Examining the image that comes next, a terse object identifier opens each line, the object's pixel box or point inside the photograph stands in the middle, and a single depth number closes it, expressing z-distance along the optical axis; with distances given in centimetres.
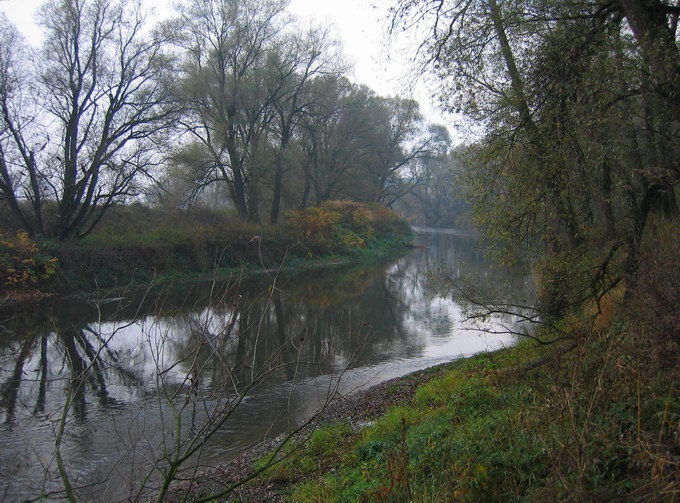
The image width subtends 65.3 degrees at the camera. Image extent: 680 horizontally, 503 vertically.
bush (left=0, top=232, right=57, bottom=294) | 1888
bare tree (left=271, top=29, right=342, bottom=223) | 3284
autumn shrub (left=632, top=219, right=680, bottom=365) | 473
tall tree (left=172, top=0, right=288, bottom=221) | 3003
